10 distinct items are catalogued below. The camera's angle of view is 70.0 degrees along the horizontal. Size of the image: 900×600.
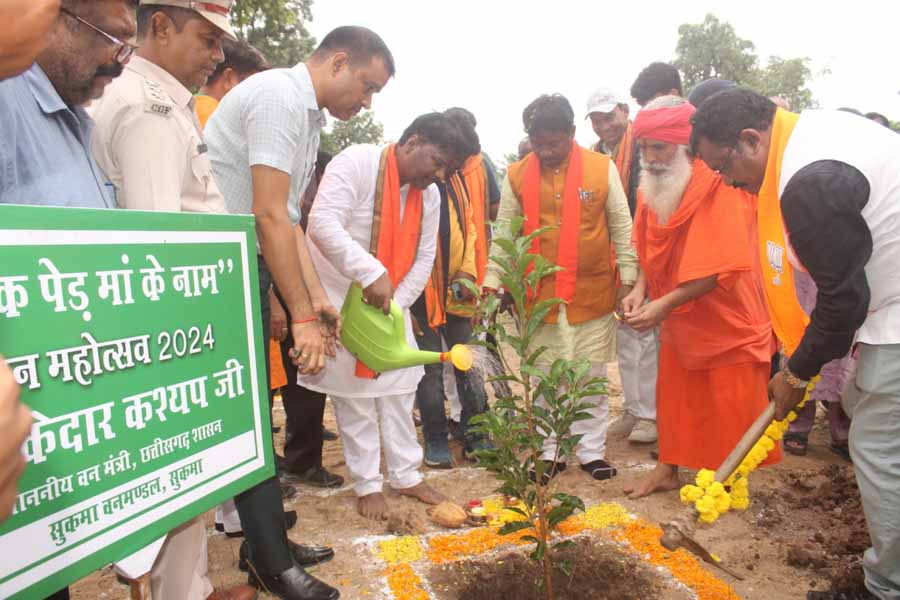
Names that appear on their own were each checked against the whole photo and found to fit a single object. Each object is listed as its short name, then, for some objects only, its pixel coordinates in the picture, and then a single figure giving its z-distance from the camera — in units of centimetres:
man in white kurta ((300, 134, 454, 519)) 311
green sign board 113
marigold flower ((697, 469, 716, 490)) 259
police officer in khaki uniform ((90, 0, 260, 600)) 178
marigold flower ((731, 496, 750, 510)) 290
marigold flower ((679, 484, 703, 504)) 252
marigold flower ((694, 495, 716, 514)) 248
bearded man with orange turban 322
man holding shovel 205
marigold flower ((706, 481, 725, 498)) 251
